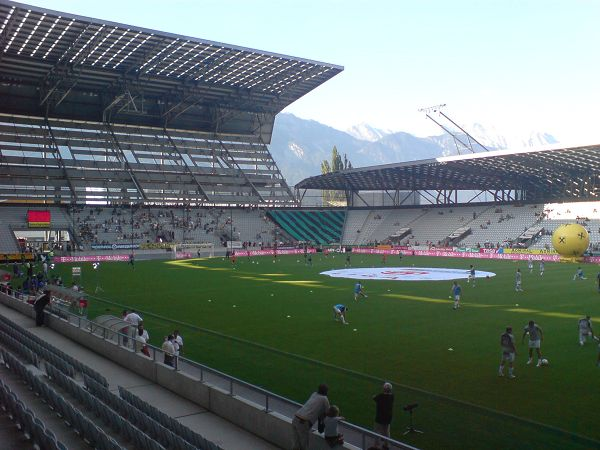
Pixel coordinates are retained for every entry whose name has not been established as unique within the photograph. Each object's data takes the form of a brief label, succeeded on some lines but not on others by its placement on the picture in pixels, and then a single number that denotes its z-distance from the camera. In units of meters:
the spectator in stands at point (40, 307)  22.70
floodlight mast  94.00
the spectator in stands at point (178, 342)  16.43
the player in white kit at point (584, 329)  18.97
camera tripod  11.09
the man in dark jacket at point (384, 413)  10.17
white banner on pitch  42.37
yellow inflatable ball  55.88
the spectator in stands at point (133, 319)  19.42
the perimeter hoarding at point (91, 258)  60.70
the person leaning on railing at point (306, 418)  9.38
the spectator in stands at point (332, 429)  8.84
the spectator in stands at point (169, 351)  14.06
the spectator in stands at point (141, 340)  15.66
